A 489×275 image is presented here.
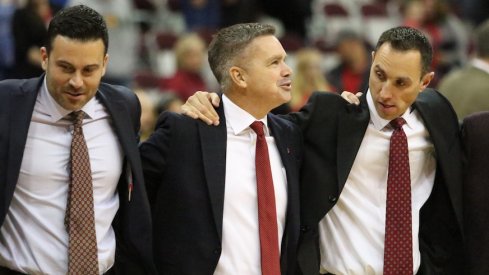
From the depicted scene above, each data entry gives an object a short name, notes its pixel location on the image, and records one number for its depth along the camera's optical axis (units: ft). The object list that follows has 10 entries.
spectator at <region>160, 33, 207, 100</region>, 63.24
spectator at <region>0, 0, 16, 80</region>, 60.90
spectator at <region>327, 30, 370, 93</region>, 65.87
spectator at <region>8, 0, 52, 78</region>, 58.23
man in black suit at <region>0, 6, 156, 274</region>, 25.80
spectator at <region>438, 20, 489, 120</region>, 39.17
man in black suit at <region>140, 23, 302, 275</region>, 27.99
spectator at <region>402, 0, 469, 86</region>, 80.59
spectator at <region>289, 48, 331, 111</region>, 62.03
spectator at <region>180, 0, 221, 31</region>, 73.92
